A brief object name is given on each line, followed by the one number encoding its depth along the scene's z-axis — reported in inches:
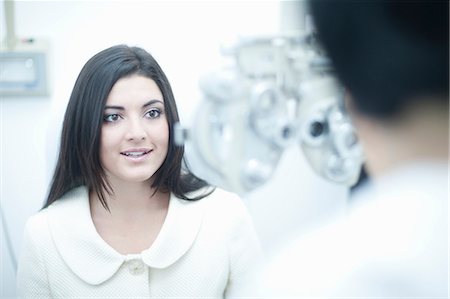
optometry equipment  42.1
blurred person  32.4
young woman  37.9
